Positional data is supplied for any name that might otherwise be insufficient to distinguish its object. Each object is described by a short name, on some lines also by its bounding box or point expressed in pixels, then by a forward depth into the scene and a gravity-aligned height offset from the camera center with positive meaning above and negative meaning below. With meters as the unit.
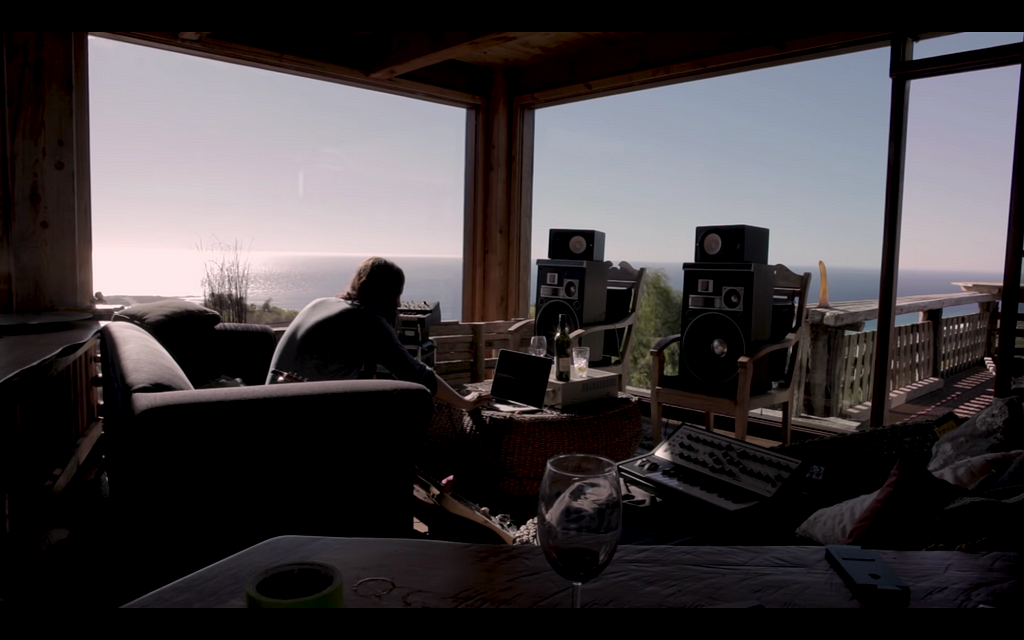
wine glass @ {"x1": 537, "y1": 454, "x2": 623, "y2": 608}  0.60 -0.24
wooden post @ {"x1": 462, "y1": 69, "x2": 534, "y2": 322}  5.59 +0.50
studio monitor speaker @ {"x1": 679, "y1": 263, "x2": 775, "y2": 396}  3.53 -0.27
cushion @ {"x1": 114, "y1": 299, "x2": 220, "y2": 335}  2.93 -0.28
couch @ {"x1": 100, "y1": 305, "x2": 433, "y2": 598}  1.68 -0.55
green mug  0.49 -0.25
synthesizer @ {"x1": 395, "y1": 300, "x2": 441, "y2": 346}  4.09 -0.39
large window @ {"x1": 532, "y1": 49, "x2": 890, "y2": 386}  4.05 +0.81
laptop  2.81 -0.51
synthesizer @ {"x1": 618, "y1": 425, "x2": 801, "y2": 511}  1.48 -0.48
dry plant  4.32 -0.15
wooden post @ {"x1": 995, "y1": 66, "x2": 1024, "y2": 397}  3.08 -0.02
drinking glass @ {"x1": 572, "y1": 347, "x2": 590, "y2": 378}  3.17 -0.45
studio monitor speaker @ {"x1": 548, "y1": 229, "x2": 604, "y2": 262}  4.51 +0.15
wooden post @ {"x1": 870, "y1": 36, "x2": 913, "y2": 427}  3.49 +0.29
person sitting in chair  2.60 -0.31
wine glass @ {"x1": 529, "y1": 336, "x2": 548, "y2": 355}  3.30 -0.40
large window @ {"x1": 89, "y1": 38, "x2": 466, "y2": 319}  4.04 +0.57
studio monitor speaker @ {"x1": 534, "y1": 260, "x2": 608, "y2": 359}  4.42 -0.20
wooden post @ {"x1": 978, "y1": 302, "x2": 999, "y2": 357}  3.36 -0.24
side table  2.87 -0.79
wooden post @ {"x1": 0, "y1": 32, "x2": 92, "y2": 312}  3.56 +0.46
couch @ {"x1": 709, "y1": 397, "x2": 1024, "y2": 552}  1.00 -0.39
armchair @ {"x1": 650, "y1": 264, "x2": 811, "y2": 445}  3.44 -0.65
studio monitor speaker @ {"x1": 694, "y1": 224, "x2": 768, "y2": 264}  3.55 +0.15
